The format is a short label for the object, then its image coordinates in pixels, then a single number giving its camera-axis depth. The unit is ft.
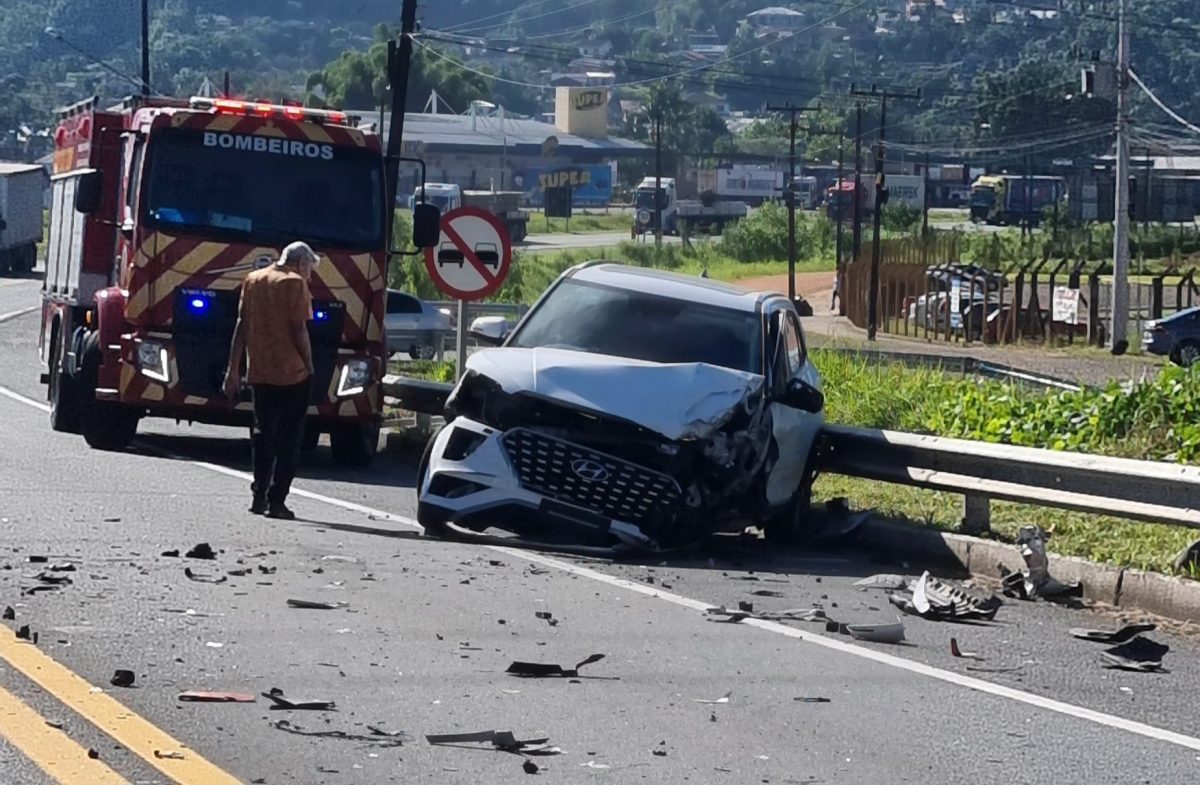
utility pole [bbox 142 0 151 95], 177.07
